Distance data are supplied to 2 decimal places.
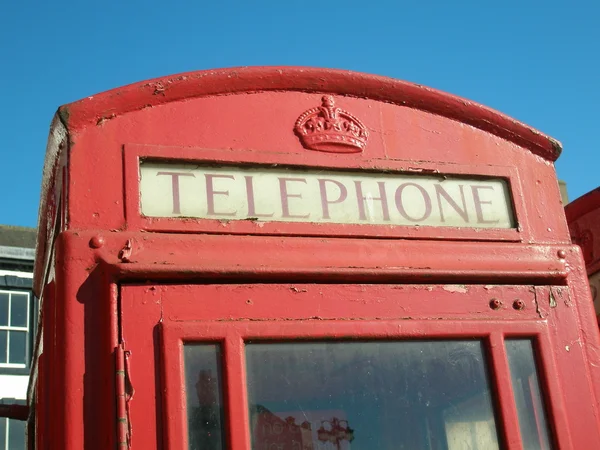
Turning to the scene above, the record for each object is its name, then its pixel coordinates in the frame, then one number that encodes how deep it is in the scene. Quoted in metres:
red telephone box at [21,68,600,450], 2.22
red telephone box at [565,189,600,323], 4.12
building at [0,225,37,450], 13.02
